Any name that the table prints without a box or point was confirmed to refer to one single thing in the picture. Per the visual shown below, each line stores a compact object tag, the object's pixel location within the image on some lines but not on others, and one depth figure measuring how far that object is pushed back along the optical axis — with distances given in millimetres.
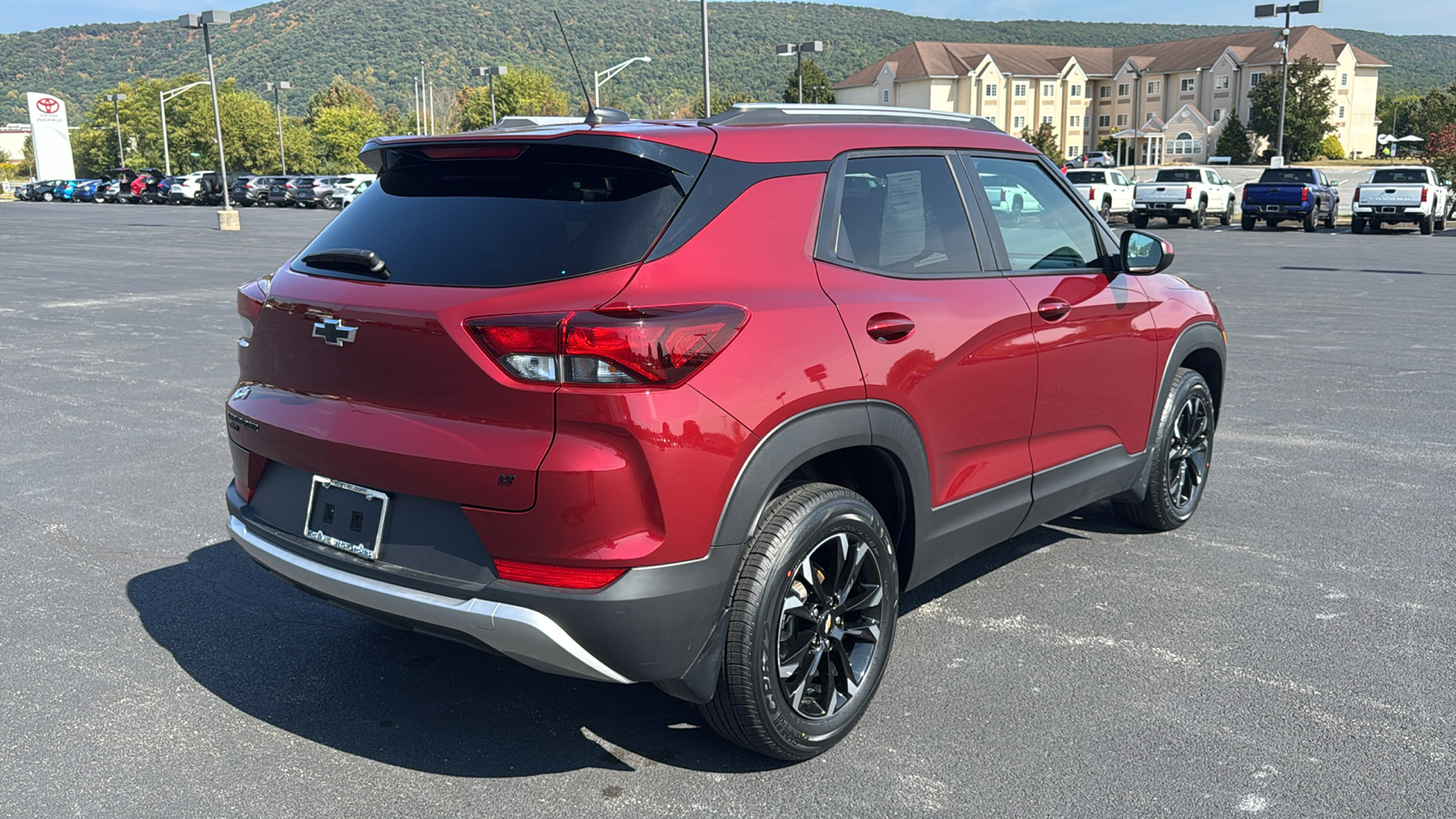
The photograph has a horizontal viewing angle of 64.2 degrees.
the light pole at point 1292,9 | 36125
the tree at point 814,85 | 82000
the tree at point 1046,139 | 87250
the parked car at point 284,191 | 58438
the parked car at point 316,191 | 57250
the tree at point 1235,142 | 88562
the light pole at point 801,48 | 40525
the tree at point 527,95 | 86000
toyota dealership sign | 89750
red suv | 2869
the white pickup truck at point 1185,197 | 35438
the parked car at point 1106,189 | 39375
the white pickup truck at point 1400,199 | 30703
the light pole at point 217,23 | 33938
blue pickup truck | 32656
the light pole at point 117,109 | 90875
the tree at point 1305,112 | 79062
